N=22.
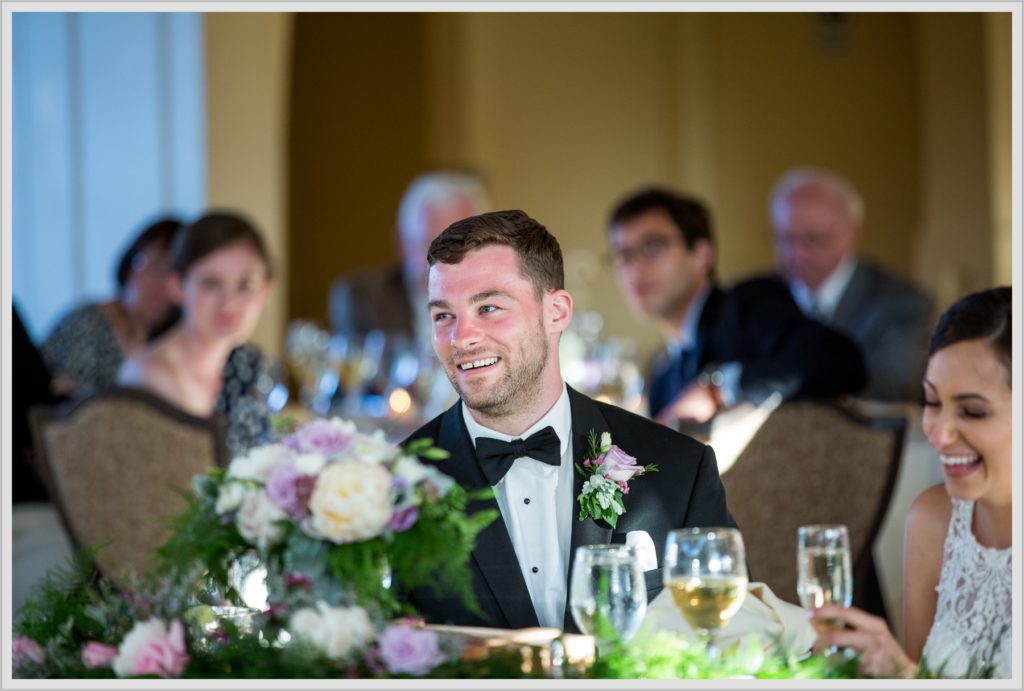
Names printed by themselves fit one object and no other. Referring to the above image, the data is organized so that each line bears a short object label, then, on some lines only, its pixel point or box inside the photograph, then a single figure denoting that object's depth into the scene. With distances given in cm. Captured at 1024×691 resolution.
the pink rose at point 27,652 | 544
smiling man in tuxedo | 548
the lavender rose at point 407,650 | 527
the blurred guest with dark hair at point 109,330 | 927
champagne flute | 551
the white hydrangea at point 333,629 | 528
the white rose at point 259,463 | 535
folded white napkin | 539
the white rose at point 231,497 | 533
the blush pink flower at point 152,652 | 532
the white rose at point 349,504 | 528
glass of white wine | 536
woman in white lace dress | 574
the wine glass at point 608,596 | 534
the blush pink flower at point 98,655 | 537
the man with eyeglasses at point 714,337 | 678
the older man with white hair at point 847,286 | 1085
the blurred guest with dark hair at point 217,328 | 720
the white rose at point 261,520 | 531
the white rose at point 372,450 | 534
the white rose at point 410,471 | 532
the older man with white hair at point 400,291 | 1014
